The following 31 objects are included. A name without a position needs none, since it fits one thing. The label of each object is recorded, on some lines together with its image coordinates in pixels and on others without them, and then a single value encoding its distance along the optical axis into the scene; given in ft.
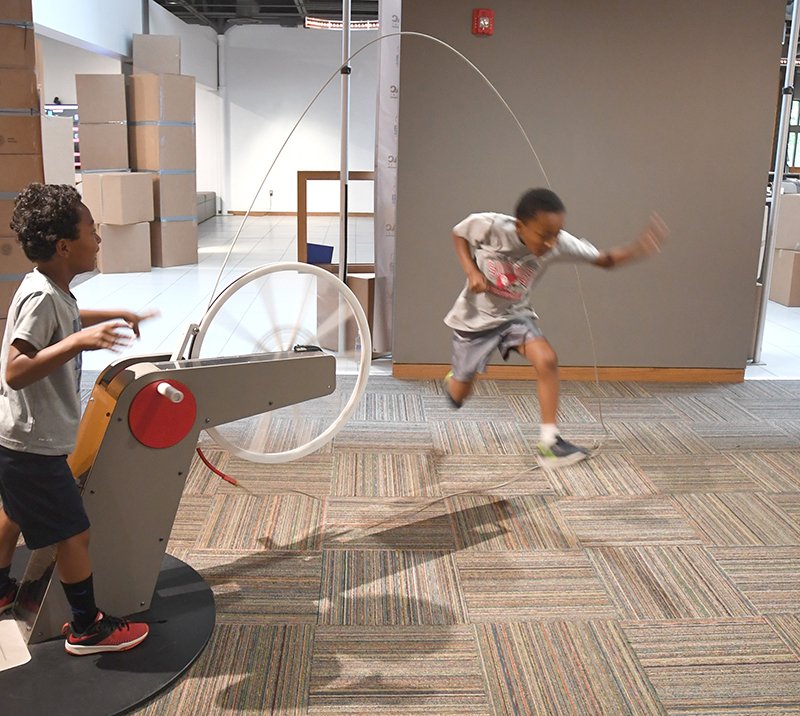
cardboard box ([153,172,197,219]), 27.78
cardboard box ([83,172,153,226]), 25.70
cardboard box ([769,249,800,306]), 24.80
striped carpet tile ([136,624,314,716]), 7.05
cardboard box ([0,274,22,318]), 15.70
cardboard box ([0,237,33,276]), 15.56
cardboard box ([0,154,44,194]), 15.44
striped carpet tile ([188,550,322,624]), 8.46
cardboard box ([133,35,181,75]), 30.30
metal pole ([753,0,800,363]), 17.17
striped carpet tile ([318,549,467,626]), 8.52
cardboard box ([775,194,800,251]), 25.11
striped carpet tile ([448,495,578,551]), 10.18
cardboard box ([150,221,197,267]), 28.12
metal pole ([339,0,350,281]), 15.47
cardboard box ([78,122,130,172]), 27.30
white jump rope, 11.15
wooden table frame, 17.75
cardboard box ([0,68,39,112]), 15.25
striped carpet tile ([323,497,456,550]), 10.10
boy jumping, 10.04
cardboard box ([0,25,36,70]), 15.10
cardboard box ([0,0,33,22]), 14.92
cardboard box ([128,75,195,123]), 27.14
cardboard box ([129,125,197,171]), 27.55
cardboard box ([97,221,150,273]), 26.53
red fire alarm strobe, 15.61
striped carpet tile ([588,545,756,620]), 8.78
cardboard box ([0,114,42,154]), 15.37
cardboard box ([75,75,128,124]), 26.81
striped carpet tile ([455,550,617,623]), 8.66
